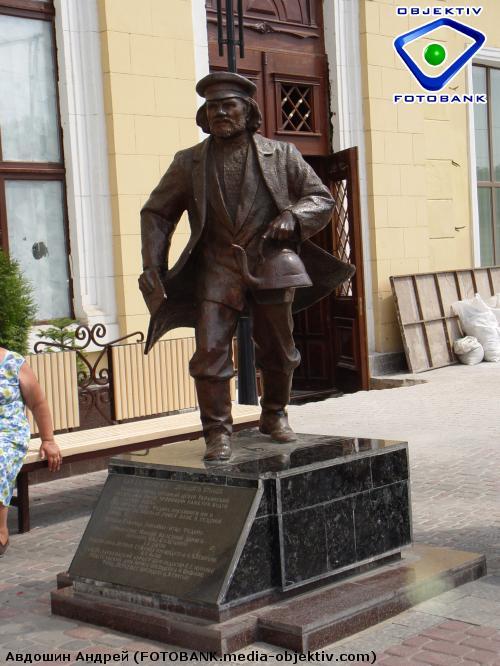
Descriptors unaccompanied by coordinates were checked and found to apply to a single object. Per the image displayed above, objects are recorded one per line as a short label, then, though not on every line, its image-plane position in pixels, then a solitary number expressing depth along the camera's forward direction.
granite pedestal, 4.37
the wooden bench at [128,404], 6.85
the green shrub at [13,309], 7.40
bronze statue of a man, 5.01
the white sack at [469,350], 13.68
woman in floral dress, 5.93
